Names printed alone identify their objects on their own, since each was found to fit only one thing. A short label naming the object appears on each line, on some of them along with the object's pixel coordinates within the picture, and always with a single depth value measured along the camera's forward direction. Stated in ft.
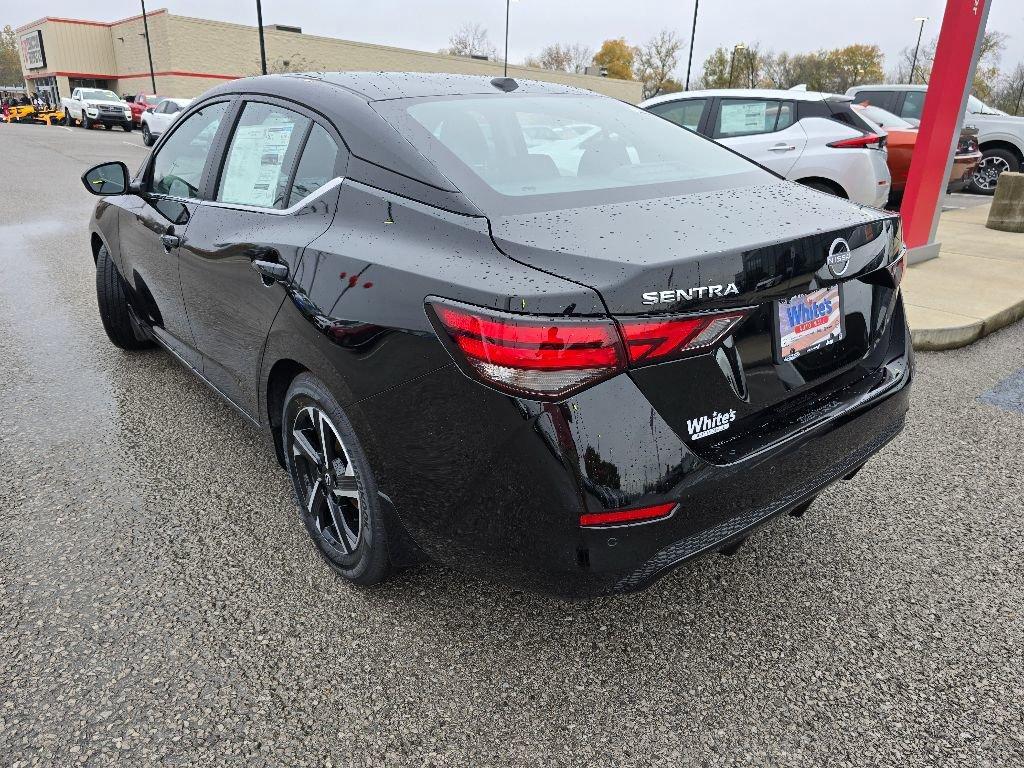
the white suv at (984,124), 39.06
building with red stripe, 164.55
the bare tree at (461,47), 296.51
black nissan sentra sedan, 5.52
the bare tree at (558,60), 312.50
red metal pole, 21.45
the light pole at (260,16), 106.63
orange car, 30.53
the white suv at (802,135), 26.11
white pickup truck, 115.96
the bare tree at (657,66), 272.72
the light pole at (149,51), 164.92
